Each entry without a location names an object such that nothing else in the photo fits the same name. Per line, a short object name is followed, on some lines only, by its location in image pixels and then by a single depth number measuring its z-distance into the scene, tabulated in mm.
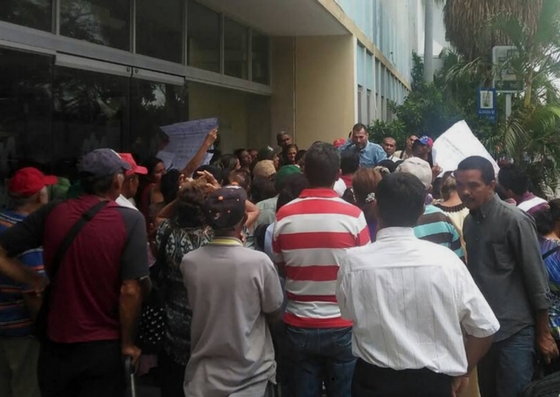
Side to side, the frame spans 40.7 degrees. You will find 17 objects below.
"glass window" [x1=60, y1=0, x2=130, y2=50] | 8109
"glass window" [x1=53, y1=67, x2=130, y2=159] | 7883
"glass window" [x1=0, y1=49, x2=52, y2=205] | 6871
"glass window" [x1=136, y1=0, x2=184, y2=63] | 9852
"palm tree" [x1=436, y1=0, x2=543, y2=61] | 21958
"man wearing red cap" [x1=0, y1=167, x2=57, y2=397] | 4715
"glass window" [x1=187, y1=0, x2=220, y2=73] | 11555
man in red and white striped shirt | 4438
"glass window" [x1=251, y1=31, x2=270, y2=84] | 14672
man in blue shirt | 10016
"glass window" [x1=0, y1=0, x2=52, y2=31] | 6996
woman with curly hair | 4375
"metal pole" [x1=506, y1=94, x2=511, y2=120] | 13284
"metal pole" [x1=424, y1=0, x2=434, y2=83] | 26742
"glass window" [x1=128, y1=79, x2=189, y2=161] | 9602
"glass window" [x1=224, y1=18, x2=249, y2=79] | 13211
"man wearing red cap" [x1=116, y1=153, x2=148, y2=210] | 4484
